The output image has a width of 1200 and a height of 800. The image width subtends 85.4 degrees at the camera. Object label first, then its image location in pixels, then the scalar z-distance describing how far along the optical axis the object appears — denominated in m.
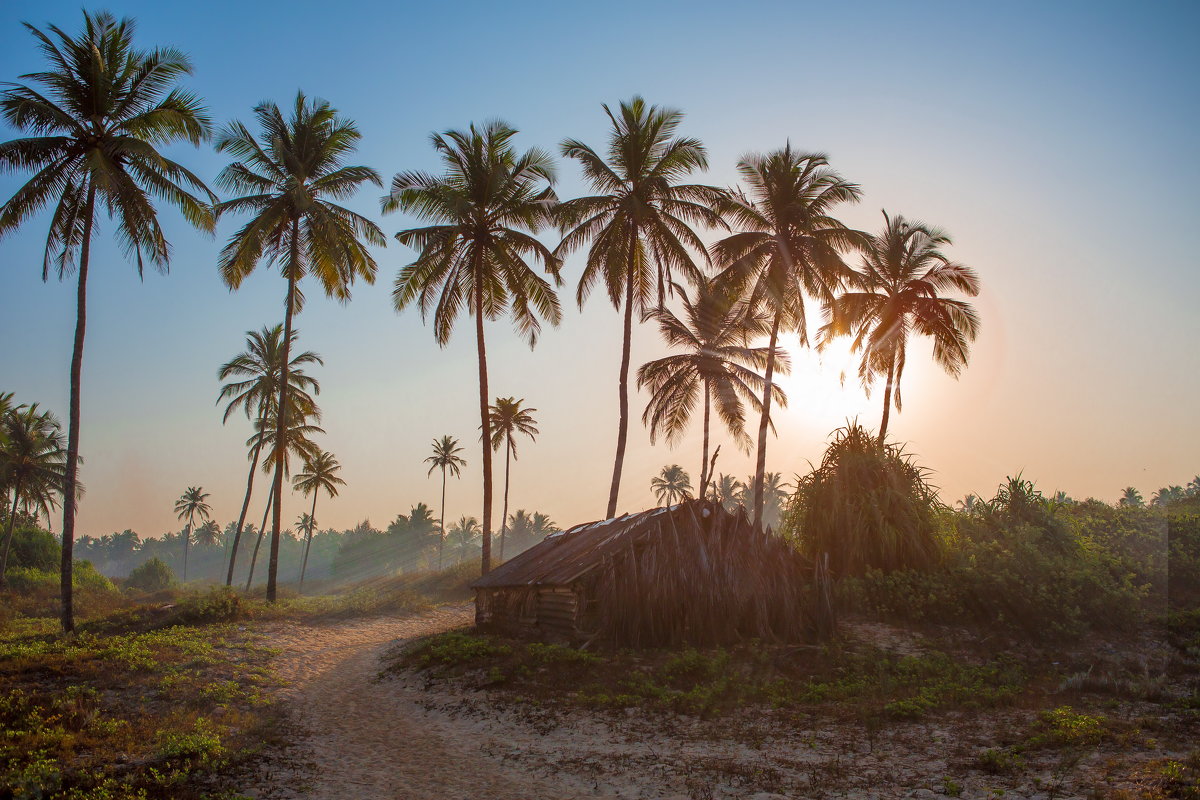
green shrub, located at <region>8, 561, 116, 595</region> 31.98
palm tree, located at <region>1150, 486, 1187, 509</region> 57.05
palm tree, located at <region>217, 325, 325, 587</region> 32.94
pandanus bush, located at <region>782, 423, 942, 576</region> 16.16
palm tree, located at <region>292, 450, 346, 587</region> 49.19
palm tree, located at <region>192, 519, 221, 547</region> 88.68
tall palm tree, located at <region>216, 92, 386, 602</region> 21.73
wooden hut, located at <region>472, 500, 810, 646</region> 13.27
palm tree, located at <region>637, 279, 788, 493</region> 27.33
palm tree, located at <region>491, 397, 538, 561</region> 42.38
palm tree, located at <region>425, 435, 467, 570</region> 54.53
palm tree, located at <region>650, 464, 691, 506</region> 69.69
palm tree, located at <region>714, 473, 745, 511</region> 73.44
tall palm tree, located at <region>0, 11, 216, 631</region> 15.91
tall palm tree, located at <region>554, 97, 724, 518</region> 22.47
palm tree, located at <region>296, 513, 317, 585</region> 80.58
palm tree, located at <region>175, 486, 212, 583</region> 70.88
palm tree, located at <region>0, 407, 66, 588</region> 31.36
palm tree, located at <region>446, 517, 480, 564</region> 96.94
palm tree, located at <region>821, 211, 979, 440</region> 25.62
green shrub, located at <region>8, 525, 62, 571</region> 36.12
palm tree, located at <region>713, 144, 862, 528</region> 22.78
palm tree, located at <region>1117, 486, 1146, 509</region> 52.59
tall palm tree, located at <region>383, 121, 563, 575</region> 22.22
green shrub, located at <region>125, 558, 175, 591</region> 48.59
